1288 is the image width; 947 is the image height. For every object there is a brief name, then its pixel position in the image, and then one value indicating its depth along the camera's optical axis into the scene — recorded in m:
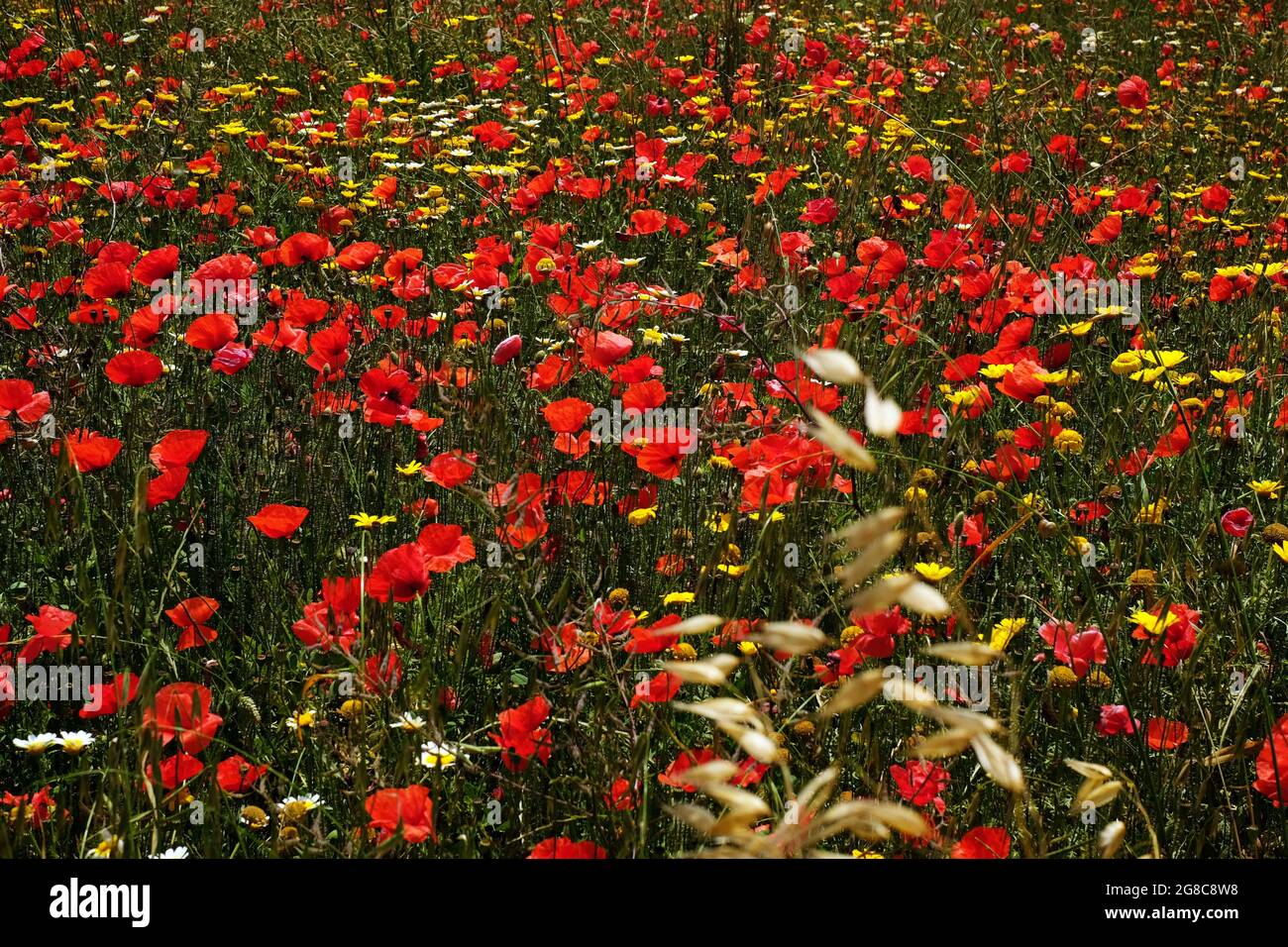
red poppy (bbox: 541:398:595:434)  2.23
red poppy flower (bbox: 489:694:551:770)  1.63
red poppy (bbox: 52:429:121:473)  2.21
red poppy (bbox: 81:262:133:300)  2.92
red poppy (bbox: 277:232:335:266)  3.16
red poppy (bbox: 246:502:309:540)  2.10
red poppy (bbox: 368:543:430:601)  1.79
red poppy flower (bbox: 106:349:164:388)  2.49
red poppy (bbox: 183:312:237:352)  2.64
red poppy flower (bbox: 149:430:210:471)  2.22
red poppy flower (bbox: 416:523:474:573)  2.02
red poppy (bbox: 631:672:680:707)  1.58
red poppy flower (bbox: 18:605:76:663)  1.85
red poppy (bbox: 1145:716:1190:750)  1.75
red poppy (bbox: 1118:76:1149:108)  4.38
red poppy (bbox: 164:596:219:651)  1.94
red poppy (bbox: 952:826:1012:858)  1.48
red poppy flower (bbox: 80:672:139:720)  1.63
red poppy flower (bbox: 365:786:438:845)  1.46
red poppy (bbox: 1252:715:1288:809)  1.60
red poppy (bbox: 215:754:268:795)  1.72
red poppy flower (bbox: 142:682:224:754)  1.52
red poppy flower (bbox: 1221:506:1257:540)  2.18
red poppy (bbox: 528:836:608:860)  1.46
